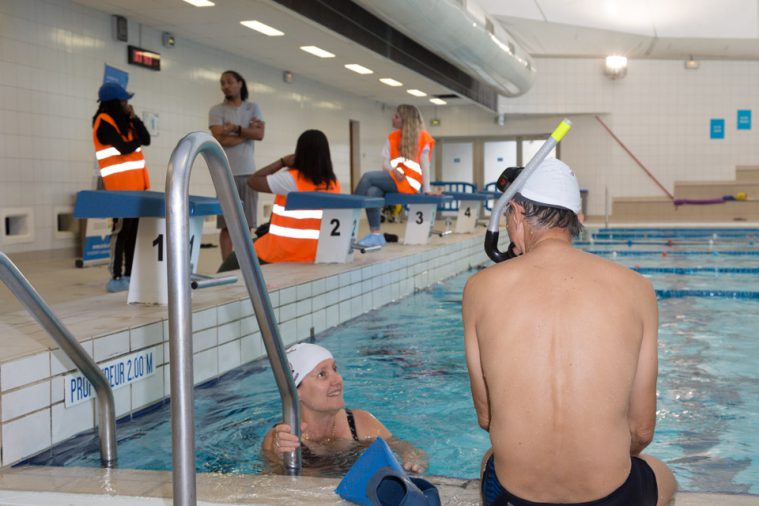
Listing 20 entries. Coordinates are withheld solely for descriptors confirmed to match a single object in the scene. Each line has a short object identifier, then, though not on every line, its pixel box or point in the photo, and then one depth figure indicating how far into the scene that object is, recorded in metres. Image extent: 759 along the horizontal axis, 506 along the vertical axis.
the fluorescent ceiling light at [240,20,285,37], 9.38
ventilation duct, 8.61
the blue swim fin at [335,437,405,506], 1.97
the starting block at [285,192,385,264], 6.37
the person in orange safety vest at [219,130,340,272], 6.32
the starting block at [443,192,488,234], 11.86
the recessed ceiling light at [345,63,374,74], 12.60
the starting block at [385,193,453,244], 8.81
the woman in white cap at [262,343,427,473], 3.17
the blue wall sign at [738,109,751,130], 19.34
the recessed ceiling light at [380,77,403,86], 14.17
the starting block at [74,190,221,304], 4.09
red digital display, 9.41
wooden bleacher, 19.12
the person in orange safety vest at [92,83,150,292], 5.94
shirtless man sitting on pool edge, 1.76
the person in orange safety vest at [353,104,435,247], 8.90
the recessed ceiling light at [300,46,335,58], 11.05
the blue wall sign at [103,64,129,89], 7.80
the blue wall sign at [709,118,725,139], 19.39
